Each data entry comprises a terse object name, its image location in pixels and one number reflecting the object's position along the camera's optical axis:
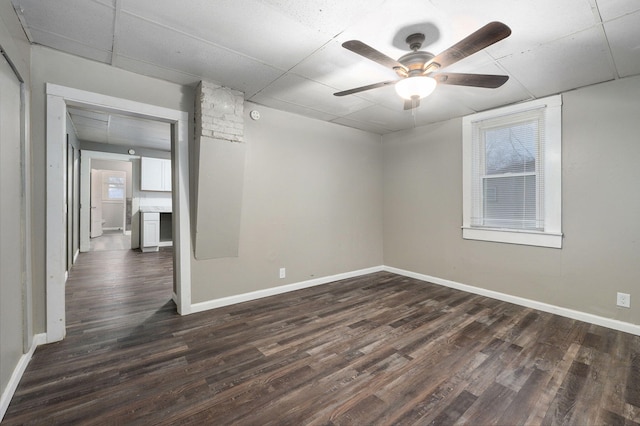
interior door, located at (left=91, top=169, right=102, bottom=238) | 9.51
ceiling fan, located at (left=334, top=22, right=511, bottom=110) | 1.88
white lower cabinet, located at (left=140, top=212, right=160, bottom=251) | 6.85
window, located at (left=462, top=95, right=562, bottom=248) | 3.19
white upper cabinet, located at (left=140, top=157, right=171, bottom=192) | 7.10
